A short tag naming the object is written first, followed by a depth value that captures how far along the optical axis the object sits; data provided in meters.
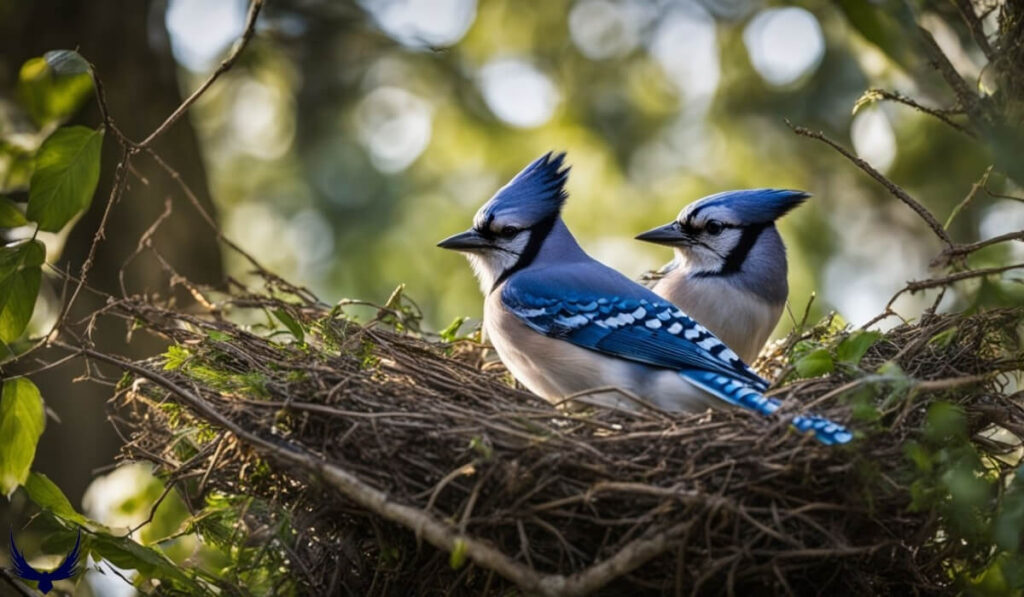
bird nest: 4.43
